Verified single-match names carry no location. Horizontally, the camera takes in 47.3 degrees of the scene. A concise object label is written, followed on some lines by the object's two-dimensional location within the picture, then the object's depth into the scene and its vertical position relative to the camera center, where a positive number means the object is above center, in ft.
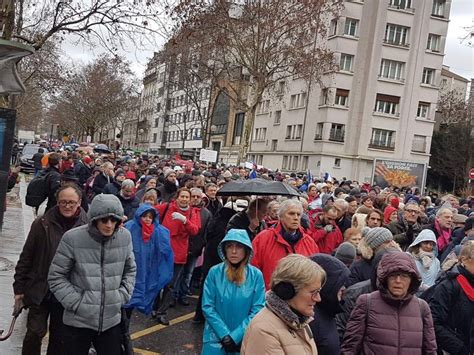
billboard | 112.57 +1.63
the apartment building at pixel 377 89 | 141.08 +23.79
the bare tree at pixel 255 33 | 90.19 +22.41
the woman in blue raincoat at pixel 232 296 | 13.51 -3.41
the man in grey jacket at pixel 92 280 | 13.53 -3.46
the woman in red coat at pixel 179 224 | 25.21 -3.24
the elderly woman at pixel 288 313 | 9.37 -2.57
